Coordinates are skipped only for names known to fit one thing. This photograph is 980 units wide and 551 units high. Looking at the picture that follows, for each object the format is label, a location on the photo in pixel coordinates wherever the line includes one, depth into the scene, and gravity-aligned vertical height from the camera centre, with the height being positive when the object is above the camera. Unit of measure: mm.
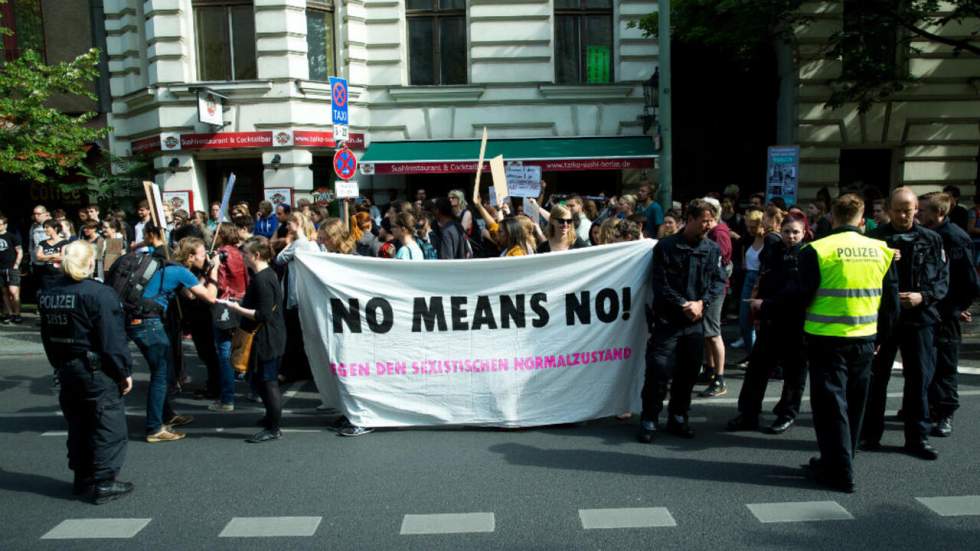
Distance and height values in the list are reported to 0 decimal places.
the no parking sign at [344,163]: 9906 +610
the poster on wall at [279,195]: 15062 +301
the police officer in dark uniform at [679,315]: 5617 -870
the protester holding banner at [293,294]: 7031 -801
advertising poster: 12531 +470
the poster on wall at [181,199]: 15234 +270
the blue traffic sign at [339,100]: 9852 +1456
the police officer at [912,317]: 5270 -876
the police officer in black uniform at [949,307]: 5570 -850
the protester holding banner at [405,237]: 7086 -291
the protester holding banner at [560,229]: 6426 -224
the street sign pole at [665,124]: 10945 +1156
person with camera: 5902 -782
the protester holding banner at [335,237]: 6918 -264
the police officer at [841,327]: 4607 -822
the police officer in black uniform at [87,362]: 4637 -939
